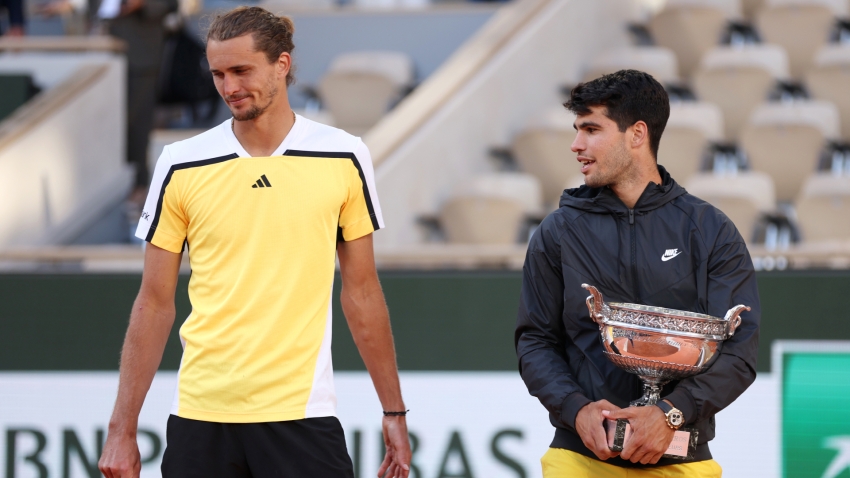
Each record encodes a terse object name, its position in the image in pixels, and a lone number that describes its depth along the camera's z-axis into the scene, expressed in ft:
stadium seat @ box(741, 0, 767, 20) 68.49
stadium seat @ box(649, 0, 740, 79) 62.39
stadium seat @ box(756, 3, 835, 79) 61.41
